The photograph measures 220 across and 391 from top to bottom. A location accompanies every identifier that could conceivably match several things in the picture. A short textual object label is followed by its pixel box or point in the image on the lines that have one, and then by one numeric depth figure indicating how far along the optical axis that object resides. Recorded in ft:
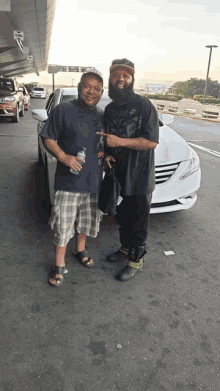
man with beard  7.26
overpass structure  69.04
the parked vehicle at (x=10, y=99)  38.04
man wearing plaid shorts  7.25
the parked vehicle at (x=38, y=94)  118.42
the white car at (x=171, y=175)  11.08
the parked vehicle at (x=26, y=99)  54.54
